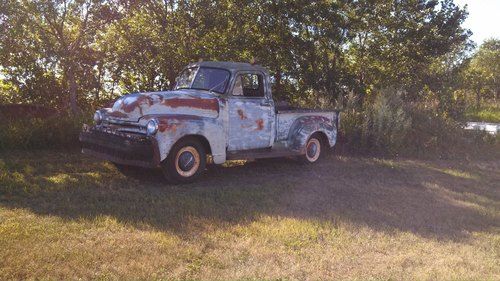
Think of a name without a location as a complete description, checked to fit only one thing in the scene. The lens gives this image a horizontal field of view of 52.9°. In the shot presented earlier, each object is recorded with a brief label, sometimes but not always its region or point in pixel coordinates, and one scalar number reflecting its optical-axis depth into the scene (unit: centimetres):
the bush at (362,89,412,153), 1148
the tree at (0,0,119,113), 1062
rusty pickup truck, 711
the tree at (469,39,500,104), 3550
